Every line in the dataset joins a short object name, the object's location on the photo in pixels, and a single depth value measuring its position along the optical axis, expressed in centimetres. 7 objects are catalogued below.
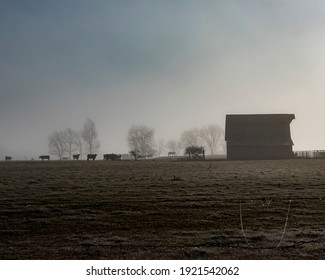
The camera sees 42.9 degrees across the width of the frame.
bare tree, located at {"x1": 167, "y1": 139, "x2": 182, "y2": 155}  16205
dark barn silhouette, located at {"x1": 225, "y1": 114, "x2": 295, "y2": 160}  5991
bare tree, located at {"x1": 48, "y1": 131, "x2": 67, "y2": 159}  13038
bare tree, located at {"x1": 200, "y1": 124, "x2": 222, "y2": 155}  14425
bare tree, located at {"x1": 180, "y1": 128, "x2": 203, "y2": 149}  14900
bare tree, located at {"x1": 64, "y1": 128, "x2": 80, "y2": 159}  13052
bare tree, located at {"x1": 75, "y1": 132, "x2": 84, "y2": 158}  12730
